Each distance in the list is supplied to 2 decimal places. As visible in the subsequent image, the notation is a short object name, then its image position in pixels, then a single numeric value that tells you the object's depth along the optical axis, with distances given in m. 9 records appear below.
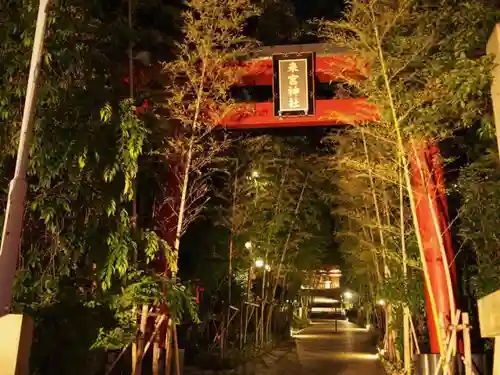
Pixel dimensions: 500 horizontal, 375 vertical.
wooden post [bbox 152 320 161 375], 6.39
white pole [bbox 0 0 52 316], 3.47
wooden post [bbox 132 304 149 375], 5.90
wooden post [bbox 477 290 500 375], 3.09
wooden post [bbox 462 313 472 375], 5.38
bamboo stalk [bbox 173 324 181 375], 6.32
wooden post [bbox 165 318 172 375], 6.31
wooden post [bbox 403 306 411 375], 7.80
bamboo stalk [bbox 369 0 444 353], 5.64
